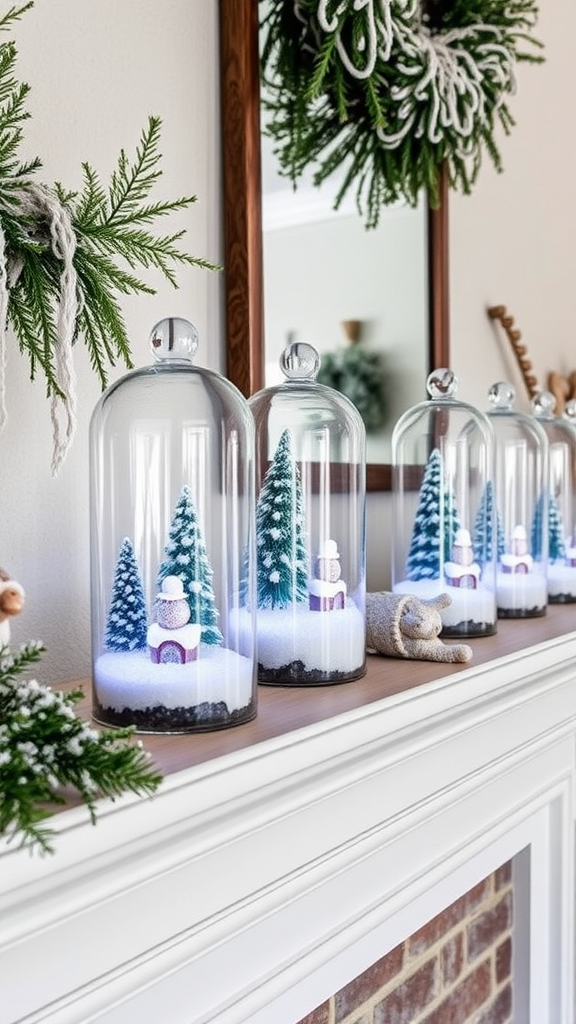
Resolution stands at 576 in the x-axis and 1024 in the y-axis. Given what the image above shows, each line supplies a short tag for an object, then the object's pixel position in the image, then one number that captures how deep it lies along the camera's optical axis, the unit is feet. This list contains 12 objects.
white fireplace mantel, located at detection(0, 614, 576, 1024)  1.71
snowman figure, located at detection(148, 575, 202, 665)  2.18
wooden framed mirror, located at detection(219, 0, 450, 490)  3.30
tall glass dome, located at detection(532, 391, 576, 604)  4.49
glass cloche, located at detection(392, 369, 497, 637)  3.40
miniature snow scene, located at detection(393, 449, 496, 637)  3.39
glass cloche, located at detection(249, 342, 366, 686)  2.64
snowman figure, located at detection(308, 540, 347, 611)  2.64
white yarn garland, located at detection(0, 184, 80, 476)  2.19
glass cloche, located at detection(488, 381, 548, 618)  3.94
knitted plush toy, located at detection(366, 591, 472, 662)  3.02
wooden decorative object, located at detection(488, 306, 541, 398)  5.37
